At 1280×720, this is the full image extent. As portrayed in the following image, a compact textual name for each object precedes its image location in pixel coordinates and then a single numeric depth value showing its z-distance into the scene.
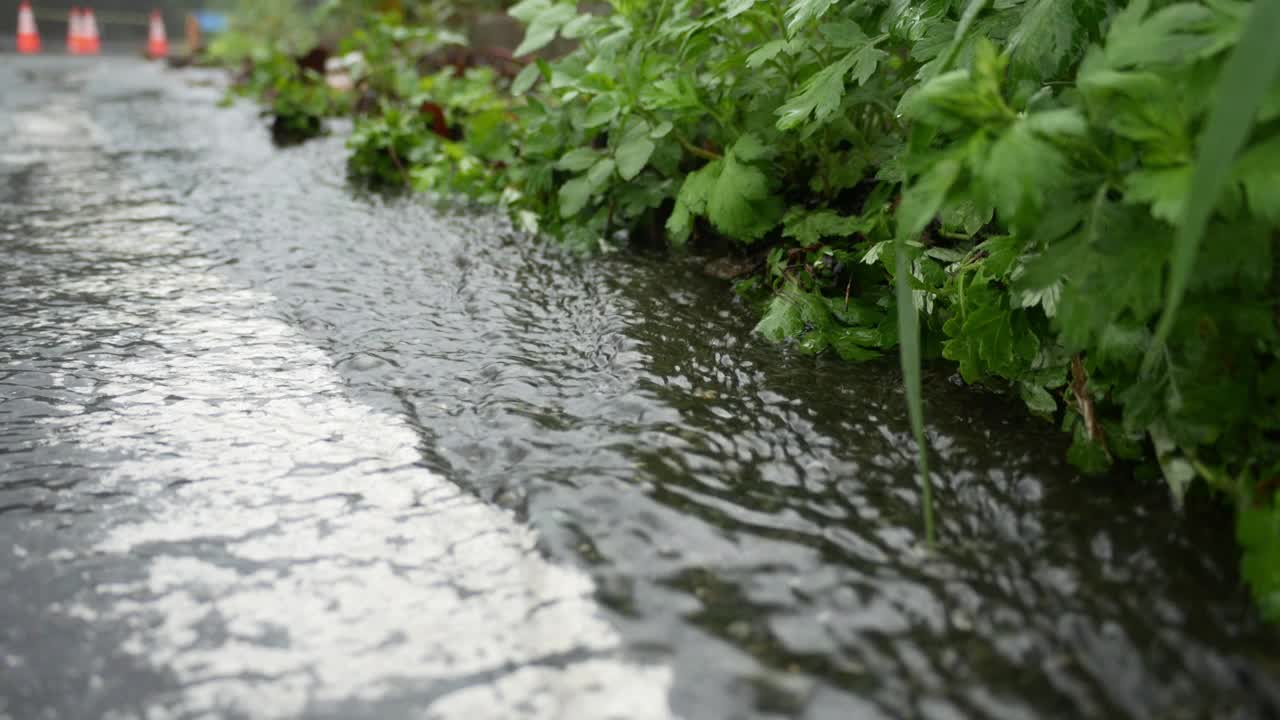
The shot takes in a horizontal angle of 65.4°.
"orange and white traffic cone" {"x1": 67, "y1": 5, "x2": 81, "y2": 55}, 14.20
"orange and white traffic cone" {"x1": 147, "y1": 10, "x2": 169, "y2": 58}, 13.83
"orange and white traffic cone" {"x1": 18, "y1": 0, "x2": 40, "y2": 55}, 13.26
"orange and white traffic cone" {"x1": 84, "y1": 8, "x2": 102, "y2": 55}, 14.52
